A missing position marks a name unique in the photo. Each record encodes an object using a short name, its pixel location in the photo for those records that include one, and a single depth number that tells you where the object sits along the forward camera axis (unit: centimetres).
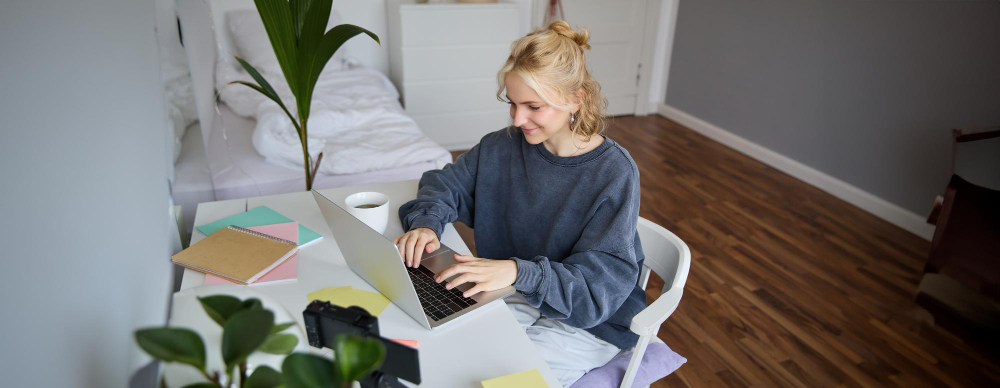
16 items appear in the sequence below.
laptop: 95
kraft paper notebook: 115
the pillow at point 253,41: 338
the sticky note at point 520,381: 89
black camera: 62
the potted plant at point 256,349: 43
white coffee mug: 130
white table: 93
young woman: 114
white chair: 108
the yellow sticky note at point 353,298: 108
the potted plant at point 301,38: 156
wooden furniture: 210
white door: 455
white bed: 183
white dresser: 361
